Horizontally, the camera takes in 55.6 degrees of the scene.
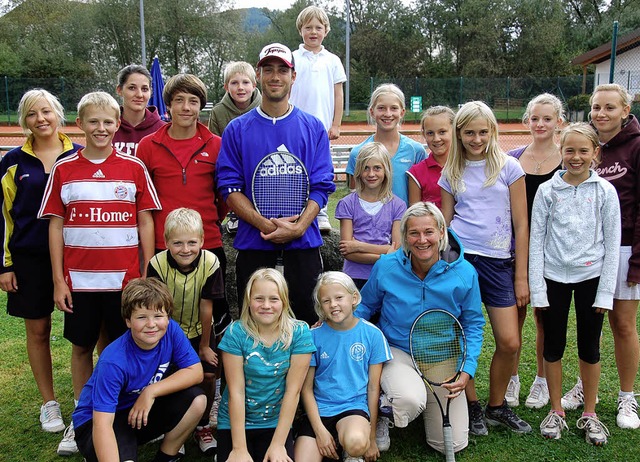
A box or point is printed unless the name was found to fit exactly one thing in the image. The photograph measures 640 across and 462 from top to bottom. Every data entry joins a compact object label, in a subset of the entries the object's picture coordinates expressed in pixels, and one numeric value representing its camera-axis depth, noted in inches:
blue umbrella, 372.8
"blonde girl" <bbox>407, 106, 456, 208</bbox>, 175.6
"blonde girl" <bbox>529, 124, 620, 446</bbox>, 154.2
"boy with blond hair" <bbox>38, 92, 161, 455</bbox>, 149.5
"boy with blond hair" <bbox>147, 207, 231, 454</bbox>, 145.9
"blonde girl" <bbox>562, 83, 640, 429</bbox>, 159.9
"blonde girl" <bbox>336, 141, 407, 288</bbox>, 171.6
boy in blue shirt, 131.4
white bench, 618.2
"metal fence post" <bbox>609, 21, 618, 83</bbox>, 482.1
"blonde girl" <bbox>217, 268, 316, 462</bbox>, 138.9
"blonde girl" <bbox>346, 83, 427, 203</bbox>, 181.9
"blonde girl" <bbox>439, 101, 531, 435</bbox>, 158.4
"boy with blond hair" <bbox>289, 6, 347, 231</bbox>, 232.2
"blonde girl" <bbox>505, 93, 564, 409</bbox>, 171.3
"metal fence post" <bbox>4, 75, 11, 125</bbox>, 1000.9
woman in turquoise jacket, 149.2
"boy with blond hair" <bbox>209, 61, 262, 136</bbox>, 210.4
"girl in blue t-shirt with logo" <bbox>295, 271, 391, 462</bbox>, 139.7
